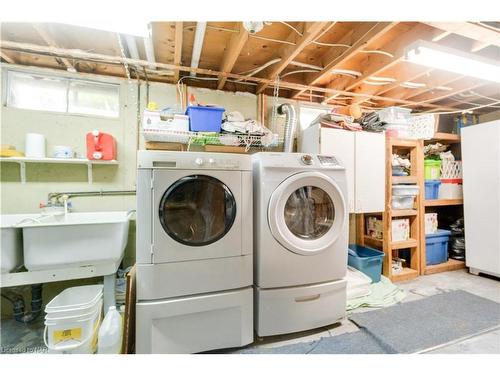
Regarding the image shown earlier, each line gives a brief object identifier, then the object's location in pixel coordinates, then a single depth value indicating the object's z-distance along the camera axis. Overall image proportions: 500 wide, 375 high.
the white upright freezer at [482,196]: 2.48
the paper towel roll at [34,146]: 1.93
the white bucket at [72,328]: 1.38
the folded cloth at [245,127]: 2.14
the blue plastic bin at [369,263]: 2.36
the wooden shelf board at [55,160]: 1.87
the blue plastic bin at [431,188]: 2.84
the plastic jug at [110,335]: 1.41
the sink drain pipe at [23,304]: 1.84
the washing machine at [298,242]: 1.56
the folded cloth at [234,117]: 2.17
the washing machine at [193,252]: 1.35
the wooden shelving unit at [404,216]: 2.54
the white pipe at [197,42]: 1.59
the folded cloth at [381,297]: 2.03
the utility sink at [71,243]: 1.50
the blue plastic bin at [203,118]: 2.03
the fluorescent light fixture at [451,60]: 1.60
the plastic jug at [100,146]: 2.03
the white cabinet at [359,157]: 2.29
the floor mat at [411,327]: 1.49
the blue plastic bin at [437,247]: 2.81
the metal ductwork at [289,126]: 2.50
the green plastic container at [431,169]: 2.84
